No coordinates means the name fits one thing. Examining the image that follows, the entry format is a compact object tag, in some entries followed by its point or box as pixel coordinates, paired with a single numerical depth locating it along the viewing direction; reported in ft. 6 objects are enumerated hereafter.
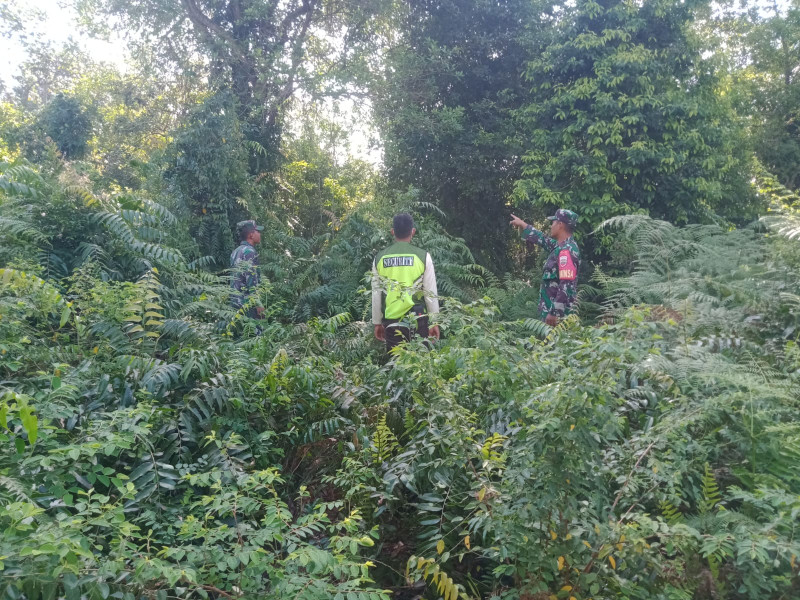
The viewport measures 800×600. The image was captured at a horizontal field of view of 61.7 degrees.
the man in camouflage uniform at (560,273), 22.86
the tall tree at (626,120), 35.29
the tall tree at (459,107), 40.11
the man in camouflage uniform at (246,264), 23.88
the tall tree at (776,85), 49.01
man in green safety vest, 20.26
